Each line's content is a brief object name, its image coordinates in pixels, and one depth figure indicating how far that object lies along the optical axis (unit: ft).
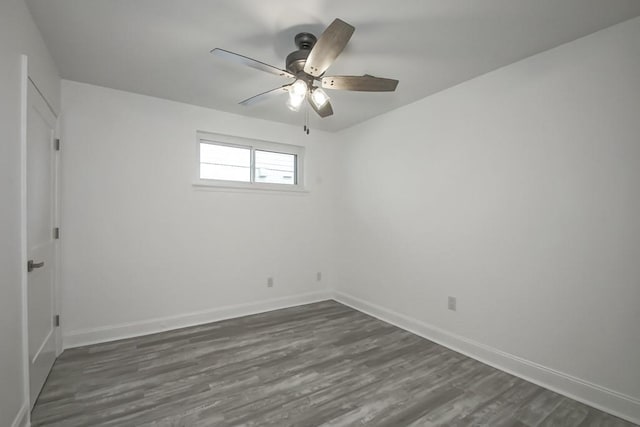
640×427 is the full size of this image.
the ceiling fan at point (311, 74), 5.57
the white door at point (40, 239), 6.12
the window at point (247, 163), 11.54
